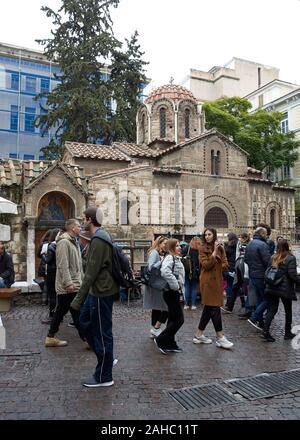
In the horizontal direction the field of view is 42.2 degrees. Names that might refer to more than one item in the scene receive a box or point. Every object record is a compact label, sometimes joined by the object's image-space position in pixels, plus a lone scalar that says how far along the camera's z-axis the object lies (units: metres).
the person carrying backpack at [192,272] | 10.74
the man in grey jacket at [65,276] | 6.71
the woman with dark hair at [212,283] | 6.71
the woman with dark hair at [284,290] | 7.36
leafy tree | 33.22
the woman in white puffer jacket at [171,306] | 6.43
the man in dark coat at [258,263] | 8.41
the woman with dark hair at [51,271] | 8.24
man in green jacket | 4.85
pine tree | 32.44
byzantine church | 15.94
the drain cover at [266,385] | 4.77
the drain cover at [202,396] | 4.44
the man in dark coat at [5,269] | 10.33
